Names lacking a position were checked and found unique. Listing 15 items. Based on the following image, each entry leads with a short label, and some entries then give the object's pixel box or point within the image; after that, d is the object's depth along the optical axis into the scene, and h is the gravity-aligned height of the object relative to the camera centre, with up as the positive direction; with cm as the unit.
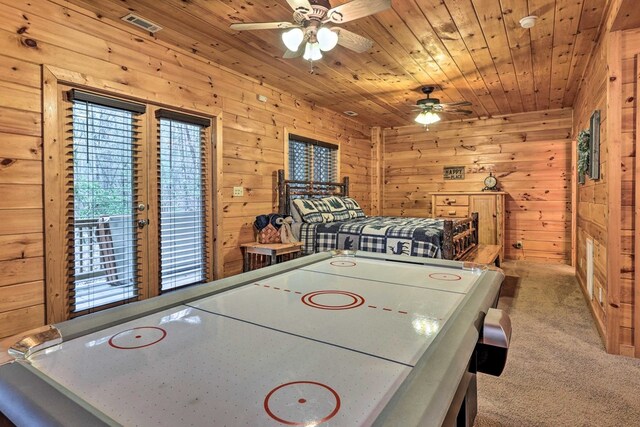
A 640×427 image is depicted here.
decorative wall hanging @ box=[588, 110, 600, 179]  289 +53
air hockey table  63 -34
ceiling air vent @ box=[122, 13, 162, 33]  263 +147
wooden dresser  529 +2
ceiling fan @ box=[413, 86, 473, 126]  432 +128
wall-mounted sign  610 +67
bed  333 -18
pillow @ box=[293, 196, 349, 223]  417 +3
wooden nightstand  360 -43
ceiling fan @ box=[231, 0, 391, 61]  199 +116
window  475 +75
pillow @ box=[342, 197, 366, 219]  487 +5
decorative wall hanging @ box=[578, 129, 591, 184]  333 +56
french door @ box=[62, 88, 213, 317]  250 +11
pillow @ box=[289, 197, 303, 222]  419 +0
